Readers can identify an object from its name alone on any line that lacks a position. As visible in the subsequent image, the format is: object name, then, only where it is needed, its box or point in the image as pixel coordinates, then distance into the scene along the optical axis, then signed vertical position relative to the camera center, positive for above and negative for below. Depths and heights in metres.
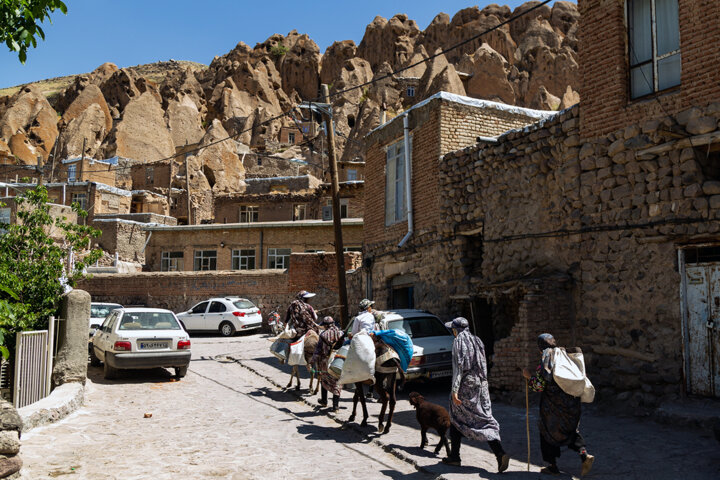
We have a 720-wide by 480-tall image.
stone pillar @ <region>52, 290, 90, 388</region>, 10.03 -1.02
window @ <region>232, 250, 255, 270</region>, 35.97 +1.46
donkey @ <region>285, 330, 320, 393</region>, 10.96 -1.19
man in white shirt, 9.09 -0.63
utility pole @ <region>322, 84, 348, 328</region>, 16.44 +1.58
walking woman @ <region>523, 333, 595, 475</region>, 5.95 -1.36
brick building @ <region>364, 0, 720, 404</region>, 8.16 +1.11
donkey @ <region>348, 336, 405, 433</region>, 7.97 -1.26
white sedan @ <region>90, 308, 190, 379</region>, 12.16 -1.28
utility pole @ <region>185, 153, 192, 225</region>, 49.28 +8.33
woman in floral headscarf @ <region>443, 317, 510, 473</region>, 6.29 -1.31
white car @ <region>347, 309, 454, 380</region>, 10.71 -1.13
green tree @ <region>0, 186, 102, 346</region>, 10.41 +0.41
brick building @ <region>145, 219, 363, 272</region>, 34.47 +2.42
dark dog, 6.79 -1.59
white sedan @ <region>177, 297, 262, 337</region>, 23.56 -1.40
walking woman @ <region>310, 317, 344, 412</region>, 9.62 -1.21
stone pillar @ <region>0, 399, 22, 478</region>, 5.48 -1.53
